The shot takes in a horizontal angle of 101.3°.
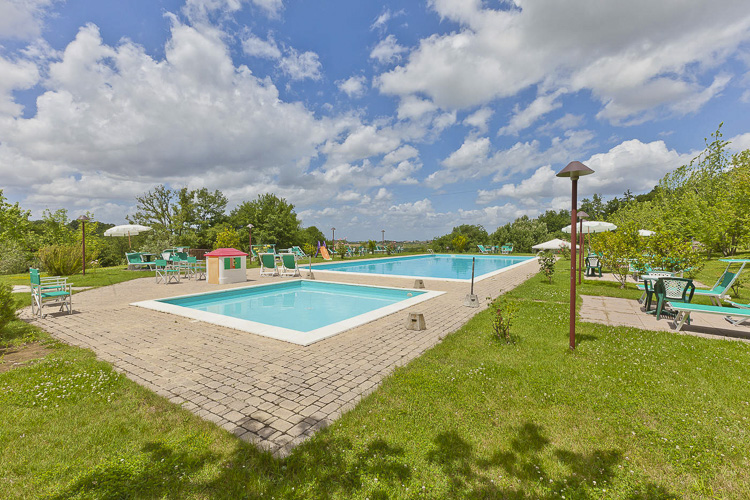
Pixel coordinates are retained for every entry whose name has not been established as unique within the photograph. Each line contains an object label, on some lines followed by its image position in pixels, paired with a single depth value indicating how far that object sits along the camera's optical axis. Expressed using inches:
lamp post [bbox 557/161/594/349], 156.6
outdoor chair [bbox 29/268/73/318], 248.7
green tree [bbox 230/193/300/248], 1278.3
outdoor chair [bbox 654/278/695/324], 233.0
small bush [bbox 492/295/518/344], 187.5
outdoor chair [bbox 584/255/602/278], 520.2
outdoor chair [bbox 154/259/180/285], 465.9
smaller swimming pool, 222.5
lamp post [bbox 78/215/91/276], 525.7
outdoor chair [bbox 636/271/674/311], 261.1
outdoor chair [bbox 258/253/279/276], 558.3
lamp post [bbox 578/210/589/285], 415.5
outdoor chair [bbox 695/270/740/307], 230.3
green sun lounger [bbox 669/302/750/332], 200.1
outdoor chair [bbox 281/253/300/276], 544.1
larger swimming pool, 721.3
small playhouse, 460.0
